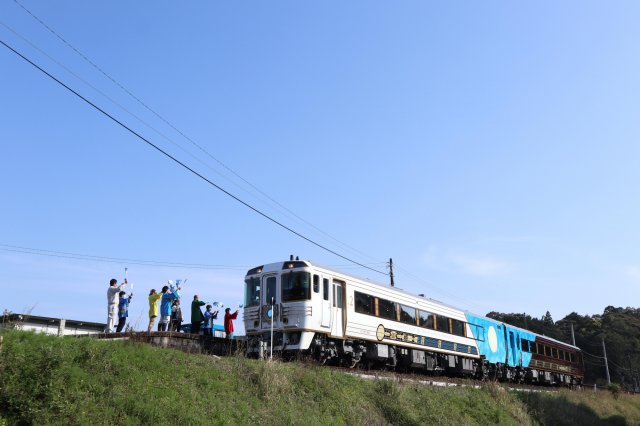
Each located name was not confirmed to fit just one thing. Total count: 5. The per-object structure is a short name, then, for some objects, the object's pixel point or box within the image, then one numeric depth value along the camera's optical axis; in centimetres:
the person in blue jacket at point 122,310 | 1622
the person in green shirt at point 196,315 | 1780
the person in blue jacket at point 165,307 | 1673
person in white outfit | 1551
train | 1727
